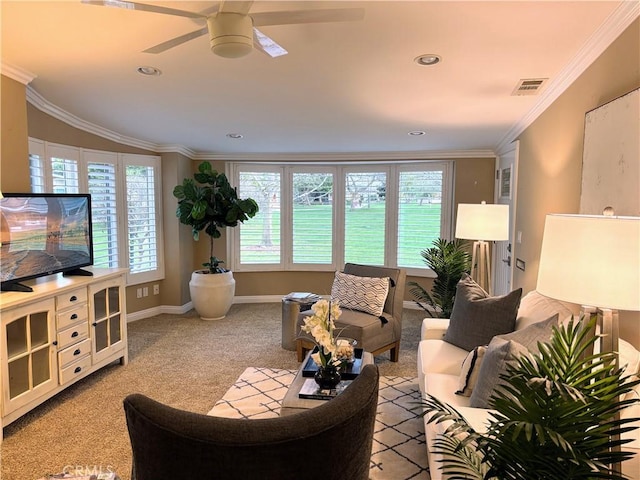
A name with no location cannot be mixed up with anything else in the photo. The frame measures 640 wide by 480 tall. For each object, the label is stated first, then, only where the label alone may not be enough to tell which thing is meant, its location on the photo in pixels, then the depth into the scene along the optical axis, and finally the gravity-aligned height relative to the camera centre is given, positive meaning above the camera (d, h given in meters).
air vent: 2.78 +0.86
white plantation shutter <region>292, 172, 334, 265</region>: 6.28 -0.09
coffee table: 2.27 -1.06
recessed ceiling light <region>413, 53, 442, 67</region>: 2.36 +0.86
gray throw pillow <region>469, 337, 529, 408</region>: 1.79 -0.69
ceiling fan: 1.60 +0.74
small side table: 4.24 -1.09
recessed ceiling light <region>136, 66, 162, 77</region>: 2.65 +0.87
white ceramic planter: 5.25 -1.07
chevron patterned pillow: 3.91 -0.79
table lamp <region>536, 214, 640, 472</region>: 1.25 -0.16
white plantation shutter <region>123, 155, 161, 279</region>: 5.16 -0.08
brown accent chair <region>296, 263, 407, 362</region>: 3.63 -1.01
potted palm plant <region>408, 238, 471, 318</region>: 3.98 -0.58
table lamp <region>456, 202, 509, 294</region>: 3.54 -0.10
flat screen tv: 2.77 -0.23
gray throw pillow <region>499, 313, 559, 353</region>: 1.96 -0.59
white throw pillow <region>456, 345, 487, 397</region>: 2.18 -0.84
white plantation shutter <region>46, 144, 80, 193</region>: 4.04 +0.38
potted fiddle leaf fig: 5.18 -0.13
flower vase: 2.43 -0.97
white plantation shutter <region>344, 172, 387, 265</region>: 6.15 -0.11
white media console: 2.63 -0.94
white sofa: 1.74 -0.97
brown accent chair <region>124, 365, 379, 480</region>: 1.09 -0.62
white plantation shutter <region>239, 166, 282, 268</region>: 6.23 -0.15
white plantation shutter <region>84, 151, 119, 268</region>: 4.64 +0.01
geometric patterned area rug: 2.40 -1.44
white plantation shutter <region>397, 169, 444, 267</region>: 5.86 -0.03
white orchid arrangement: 2.38 -0.69
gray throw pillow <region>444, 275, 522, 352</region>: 2.68 -0.70
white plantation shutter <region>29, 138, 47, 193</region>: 3.71 +0.35
